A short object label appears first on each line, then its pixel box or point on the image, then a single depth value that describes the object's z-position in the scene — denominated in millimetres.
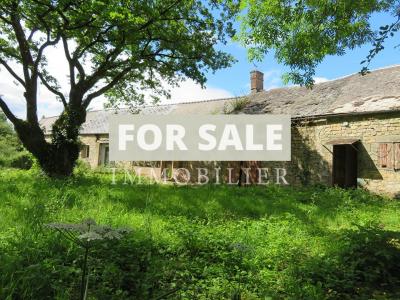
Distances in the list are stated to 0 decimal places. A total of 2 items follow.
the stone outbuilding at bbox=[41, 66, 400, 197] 13281
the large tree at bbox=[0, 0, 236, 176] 12086
